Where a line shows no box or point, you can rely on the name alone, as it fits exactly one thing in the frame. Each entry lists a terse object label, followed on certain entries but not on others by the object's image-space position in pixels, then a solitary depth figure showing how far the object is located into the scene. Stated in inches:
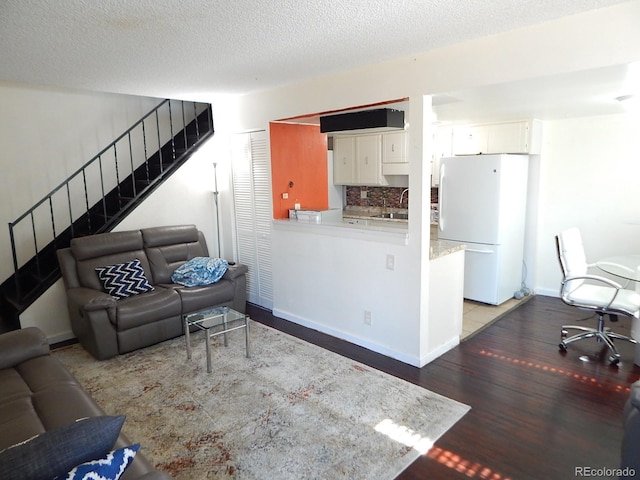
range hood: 139.3
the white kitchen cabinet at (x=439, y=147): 214.2
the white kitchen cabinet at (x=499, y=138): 188.7
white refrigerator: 184.1
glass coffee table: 134.6
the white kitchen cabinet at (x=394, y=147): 216.7
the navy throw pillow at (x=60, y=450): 48.0
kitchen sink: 230.4
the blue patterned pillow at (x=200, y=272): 167.9
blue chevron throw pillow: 154.6
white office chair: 134.0
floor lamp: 203.6
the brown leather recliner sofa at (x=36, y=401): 53.2
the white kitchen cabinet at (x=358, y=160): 229.3
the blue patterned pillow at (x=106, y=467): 47.6
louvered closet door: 179.6
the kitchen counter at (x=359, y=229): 135.1
